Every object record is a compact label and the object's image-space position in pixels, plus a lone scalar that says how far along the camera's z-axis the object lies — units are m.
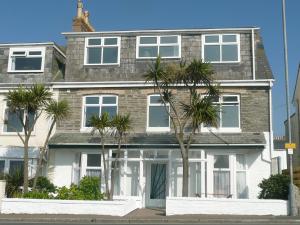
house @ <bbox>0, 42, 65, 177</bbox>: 22.08
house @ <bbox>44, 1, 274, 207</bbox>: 20.50
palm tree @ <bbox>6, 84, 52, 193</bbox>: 18.72
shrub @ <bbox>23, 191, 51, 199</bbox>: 18.05
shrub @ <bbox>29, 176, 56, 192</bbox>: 20.14
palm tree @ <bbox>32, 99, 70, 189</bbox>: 19.45
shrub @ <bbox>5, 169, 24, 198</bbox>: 19.92
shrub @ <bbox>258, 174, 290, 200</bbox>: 17.53
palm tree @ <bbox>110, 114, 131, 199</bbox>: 19.23
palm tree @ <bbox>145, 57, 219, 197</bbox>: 17.58
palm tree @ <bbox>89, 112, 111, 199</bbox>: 19.06
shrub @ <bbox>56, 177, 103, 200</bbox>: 18.30
